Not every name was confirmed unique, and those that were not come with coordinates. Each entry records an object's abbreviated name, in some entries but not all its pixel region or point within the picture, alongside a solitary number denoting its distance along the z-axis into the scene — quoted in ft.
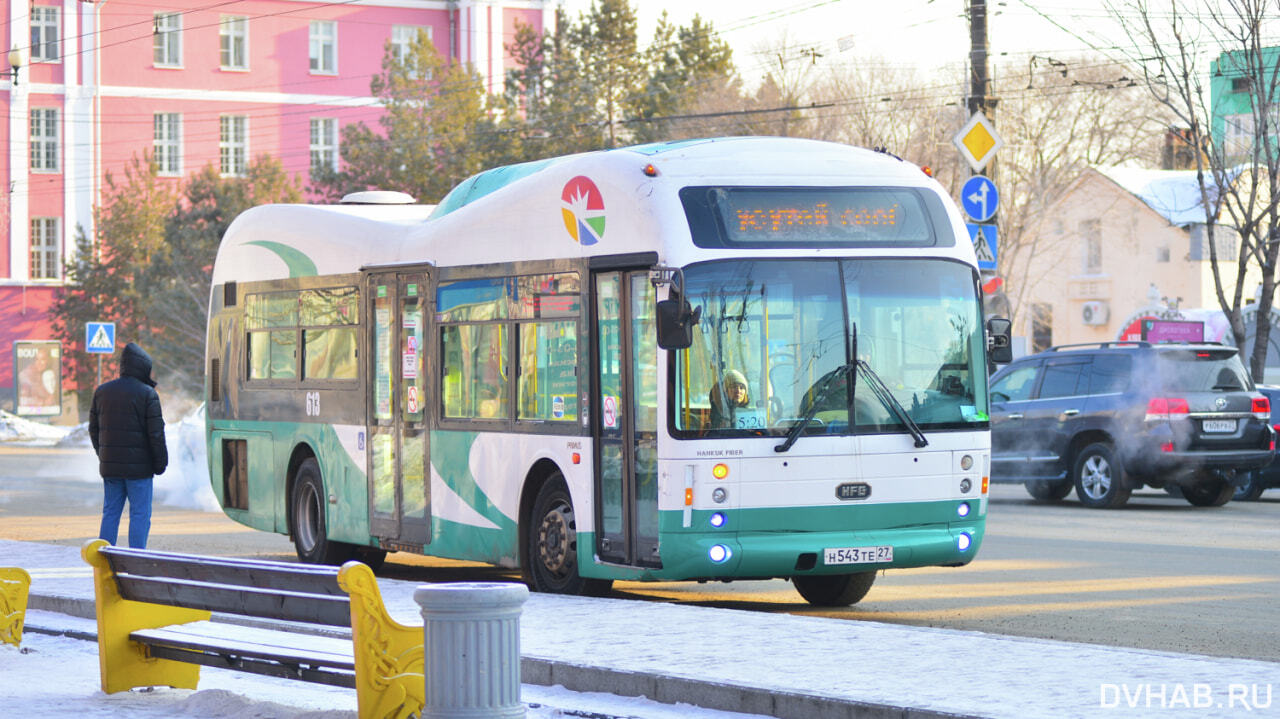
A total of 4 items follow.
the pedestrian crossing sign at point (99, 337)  138.92
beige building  202.49
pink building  207.41
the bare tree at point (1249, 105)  97.09
